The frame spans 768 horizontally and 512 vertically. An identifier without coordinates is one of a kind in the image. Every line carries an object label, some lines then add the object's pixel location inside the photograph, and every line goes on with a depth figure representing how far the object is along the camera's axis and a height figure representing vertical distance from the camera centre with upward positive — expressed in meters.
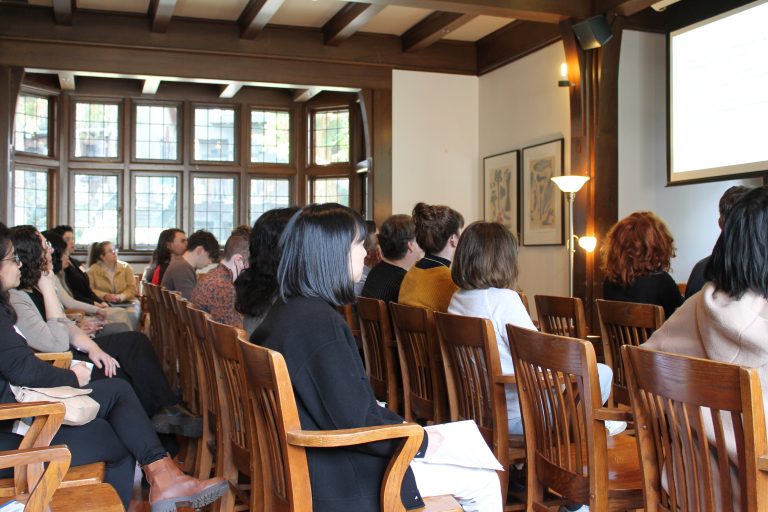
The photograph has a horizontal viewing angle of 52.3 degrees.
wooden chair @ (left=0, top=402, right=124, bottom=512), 1.68 -0.51
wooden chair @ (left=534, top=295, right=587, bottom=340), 3.51 -0.29
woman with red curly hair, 3.66 -0.04
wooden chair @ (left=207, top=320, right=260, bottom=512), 2.02 -0.53
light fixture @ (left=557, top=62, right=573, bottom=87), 6.59 +1.57
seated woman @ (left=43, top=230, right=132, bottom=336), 5.59 -0.39
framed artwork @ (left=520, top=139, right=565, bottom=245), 7.20 +0.55
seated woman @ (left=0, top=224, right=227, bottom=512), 2.52 -0.60
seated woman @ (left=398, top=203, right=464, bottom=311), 3.68 -0.04
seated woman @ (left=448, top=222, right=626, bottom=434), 2.90 -0.10
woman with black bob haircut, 1.79 -0.22
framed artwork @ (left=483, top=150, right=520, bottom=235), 7.96 +0.69
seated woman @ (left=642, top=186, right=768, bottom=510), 1.76 -0.09
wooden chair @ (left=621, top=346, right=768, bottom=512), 1.49 -0.38
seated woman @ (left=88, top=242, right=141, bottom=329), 7.64 -0.21
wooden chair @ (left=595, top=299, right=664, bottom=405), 3.08 -0.31
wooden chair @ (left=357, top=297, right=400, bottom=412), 3.78 -0.49
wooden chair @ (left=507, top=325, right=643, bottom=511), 2.07 -0.52
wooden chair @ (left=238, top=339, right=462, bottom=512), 1.65 -0.40
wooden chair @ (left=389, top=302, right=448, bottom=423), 3.20 -0.48
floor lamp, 6.14 +0.54
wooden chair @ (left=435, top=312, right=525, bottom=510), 2.61 -0.46
